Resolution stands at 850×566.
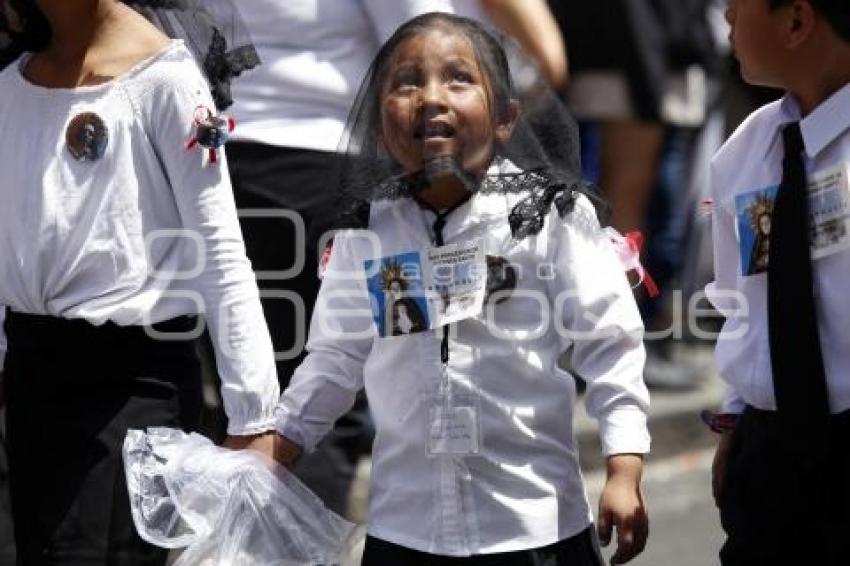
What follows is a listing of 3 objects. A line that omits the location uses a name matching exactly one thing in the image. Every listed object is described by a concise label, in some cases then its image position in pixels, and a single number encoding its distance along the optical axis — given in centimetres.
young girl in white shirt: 716
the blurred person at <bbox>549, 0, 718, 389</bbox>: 1571
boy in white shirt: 675
